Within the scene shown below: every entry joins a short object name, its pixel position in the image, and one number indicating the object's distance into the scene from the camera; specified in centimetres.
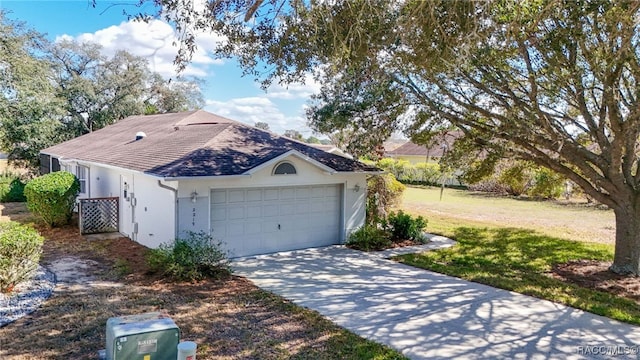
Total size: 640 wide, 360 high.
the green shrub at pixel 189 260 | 957
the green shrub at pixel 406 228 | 1477
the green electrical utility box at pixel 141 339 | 498
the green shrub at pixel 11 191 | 2217
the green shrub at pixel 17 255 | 801
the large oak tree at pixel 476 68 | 769
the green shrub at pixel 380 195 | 1555
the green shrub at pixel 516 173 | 1434
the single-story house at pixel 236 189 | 1111
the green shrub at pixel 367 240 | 1354
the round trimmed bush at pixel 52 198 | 1463
